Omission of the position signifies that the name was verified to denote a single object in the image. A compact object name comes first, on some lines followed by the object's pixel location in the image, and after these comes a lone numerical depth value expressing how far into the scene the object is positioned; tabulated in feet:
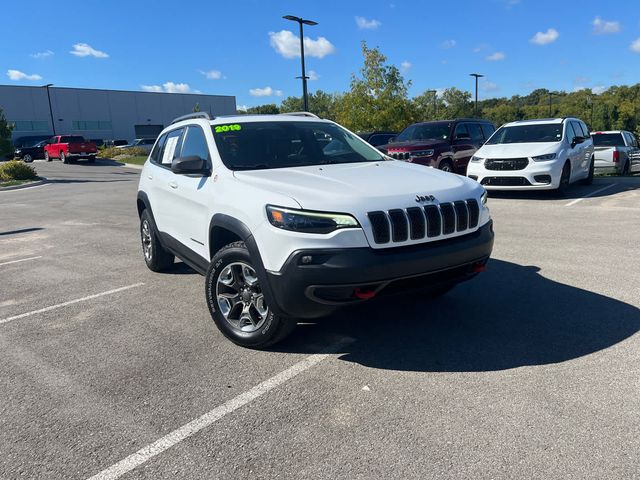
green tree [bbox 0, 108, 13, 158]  77.82
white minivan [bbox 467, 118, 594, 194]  34.68
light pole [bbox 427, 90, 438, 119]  285.02
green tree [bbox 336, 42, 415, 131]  97.64
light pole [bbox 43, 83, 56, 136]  203.74
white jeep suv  10.50
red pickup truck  114.11
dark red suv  40.83
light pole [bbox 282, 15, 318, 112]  70.84
